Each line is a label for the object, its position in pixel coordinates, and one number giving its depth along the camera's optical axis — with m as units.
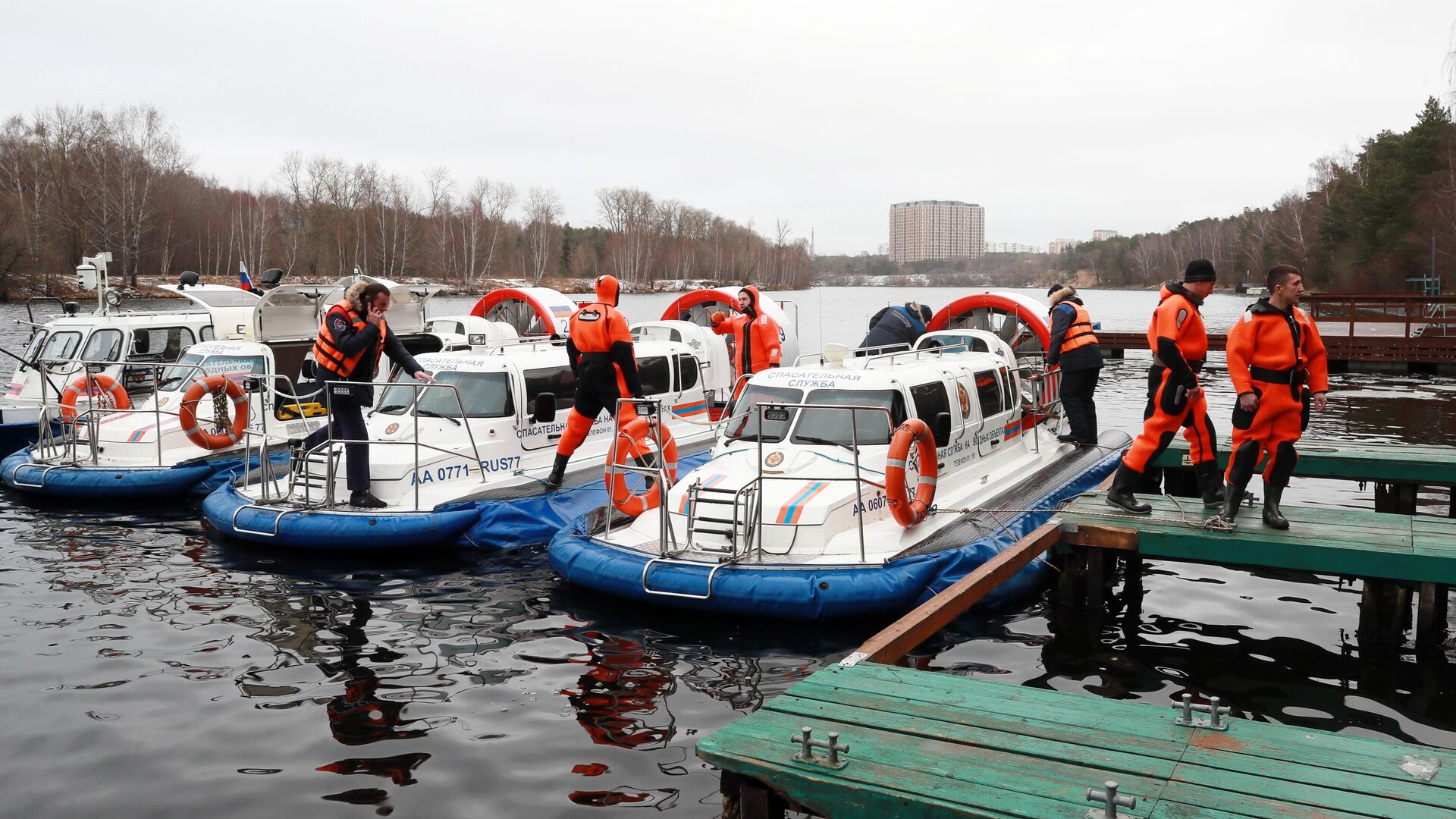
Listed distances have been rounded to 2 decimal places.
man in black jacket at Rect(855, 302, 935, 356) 15.10
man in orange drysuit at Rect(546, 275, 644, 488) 10.36
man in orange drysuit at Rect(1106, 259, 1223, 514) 7.70
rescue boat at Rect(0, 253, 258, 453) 15.39
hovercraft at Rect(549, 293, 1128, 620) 7.84
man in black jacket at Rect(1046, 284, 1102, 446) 11.74
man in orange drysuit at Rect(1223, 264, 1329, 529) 7.18
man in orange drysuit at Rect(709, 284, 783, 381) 15.19
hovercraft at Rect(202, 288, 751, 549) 9.98
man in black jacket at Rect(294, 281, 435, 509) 10.06
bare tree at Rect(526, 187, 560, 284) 82.38
